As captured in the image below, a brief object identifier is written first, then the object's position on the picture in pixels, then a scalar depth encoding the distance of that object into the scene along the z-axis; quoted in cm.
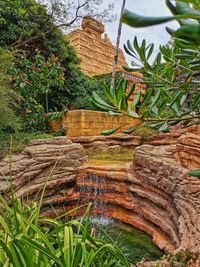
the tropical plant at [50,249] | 123
